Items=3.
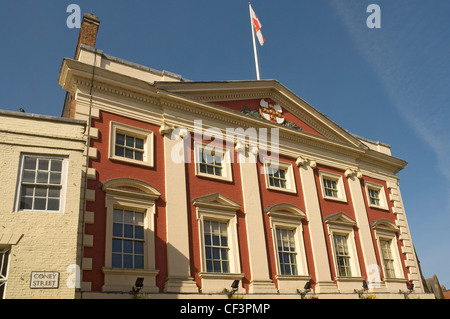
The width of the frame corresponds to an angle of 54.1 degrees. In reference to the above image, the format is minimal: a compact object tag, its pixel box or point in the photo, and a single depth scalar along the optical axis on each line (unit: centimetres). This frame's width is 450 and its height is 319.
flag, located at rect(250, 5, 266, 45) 2696
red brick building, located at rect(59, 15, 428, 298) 1623
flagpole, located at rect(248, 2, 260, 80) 2546
